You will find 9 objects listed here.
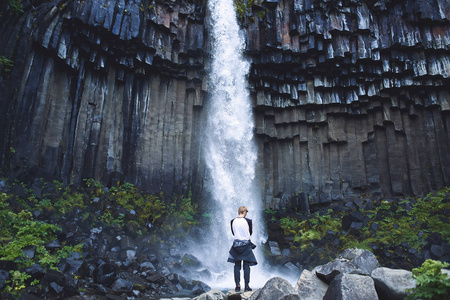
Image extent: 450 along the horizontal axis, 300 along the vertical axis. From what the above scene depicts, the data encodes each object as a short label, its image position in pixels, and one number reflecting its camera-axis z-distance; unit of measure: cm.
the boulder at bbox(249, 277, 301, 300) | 566
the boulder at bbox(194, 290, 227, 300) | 618
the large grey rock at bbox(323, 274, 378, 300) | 534
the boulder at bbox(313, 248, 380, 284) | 635
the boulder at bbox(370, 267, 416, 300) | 533
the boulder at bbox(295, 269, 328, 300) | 618
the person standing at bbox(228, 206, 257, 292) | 679
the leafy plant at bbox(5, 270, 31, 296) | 707
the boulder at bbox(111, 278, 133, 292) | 878
